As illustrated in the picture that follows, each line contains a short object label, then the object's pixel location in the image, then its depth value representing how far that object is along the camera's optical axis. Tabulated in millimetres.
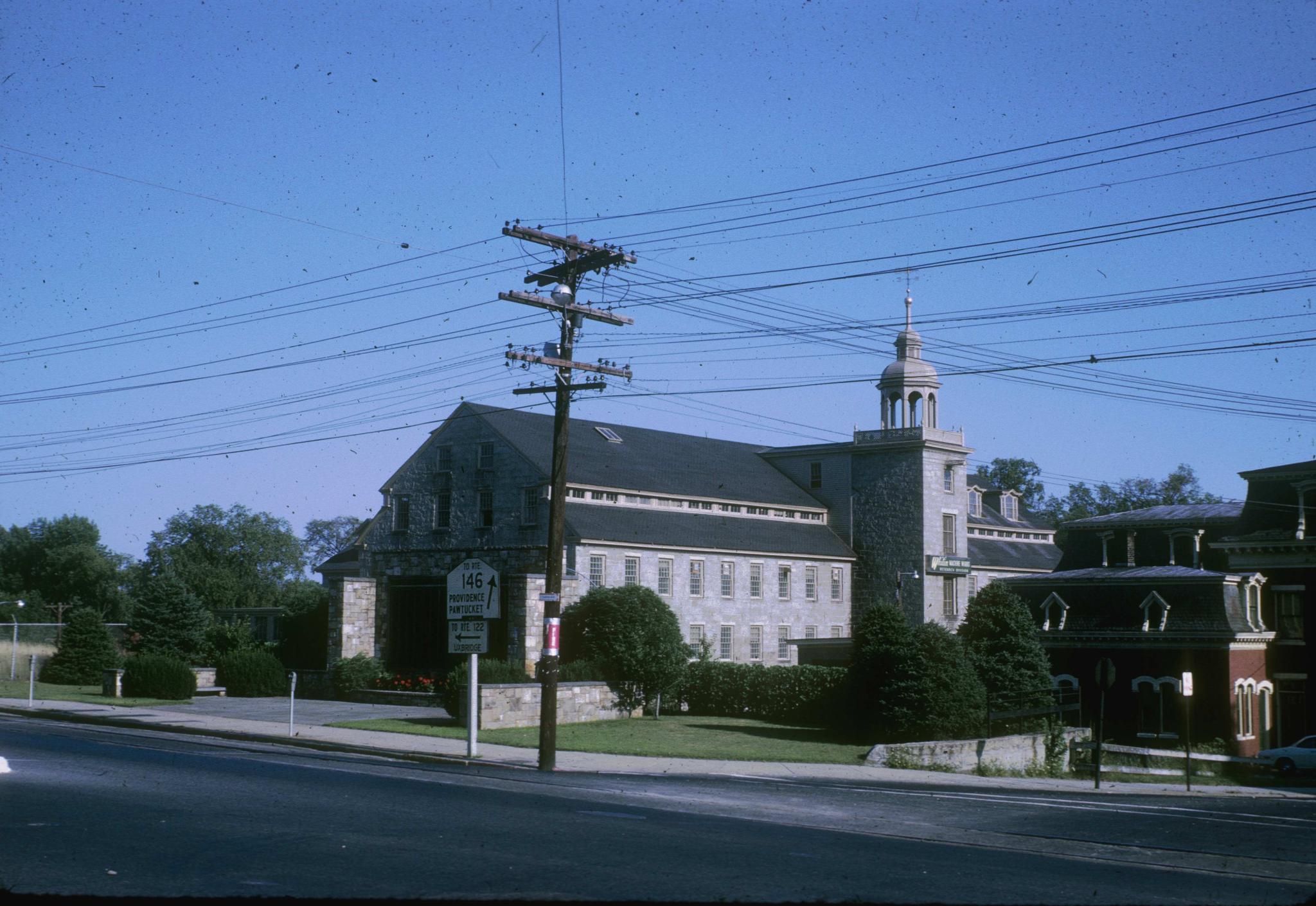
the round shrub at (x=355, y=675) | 45438
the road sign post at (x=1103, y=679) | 29859
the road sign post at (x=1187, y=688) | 32438
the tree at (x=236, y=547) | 117188
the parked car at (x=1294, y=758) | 42594
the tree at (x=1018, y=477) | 118625
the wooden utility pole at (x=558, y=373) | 25266
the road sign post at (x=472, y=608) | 27188
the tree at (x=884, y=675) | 36219
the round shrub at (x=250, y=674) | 44938
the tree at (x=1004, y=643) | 42688
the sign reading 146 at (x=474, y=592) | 27391
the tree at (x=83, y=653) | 50188
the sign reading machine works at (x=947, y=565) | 62281
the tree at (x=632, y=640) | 41719
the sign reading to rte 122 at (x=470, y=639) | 27172
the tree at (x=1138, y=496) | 106625
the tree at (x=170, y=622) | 50375
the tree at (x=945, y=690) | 35781
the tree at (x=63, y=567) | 104625
